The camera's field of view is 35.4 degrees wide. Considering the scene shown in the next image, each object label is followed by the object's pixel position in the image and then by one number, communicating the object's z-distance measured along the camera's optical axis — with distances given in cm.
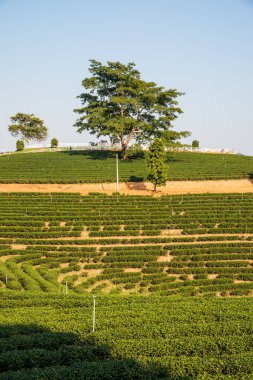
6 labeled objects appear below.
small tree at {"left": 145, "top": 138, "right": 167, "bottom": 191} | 4428
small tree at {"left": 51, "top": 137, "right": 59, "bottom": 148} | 8150
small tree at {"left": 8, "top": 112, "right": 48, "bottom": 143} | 8644
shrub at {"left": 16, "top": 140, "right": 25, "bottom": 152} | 8001
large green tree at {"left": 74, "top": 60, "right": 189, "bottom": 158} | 5969
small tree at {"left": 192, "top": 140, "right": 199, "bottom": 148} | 7934
